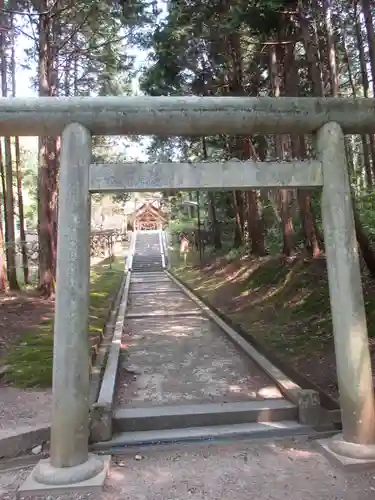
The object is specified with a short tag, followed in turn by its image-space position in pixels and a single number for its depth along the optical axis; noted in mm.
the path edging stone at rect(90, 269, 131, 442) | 4598
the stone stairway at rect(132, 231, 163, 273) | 27284
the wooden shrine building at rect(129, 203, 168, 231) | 46812
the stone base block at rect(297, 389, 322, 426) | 4902
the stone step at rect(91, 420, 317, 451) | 4578
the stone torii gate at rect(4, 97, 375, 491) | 3908
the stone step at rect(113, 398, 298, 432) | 4914
